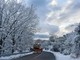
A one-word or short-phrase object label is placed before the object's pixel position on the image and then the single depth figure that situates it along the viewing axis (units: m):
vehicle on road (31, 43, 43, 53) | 26.05
